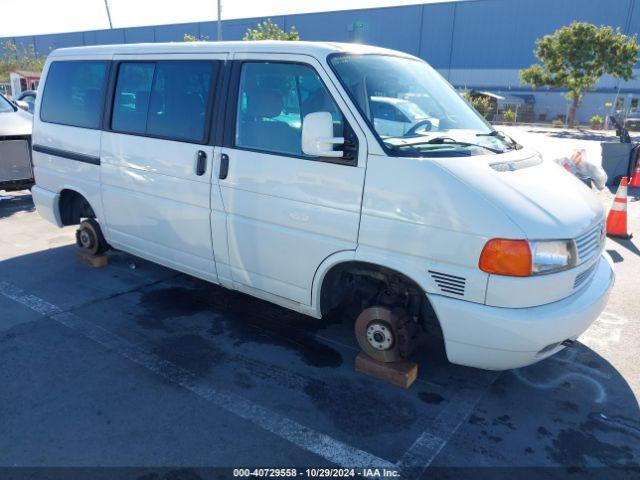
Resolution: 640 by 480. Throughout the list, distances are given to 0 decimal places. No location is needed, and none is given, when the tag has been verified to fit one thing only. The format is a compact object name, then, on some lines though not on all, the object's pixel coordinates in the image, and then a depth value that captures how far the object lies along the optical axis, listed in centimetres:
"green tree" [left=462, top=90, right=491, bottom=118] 3706
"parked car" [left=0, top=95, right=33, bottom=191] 741
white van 275
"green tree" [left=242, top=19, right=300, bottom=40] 2336
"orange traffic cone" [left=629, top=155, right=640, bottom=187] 1060
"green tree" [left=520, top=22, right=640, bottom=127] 3005
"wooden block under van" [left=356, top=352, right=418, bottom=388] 329
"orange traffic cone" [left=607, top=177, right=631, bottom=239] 675
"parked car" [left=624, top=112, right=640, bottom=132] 3378
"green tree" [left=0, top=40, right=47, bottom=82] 4175
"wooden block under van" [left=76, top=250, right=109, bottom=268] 531
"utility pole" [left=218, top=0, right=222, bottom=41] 2015
